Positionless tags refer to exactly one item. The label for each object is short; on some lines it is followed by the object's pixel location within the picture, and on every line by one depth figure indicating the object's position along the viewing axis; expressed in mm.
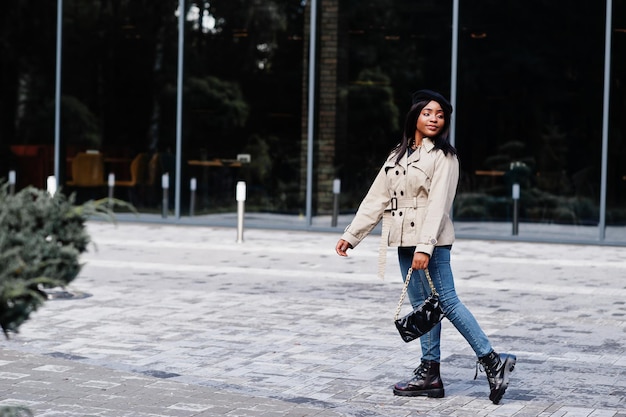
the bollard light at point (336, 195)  19594
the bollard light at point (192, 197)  20594
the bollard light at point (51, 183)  14756
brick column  19625
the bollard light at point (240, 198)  17062
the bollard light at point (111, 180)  20856
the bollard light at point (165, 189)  20734
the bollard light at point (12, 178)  21469
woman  6973
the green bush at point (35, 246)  4172
